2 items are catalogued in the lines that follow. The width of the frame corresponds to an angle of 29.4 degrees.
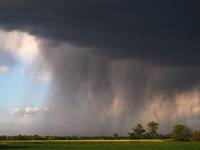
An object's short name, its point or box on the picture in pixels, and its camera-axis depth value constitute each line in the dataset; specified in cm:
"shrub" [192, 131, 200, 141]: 18676
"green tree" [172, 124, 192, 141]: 19112
